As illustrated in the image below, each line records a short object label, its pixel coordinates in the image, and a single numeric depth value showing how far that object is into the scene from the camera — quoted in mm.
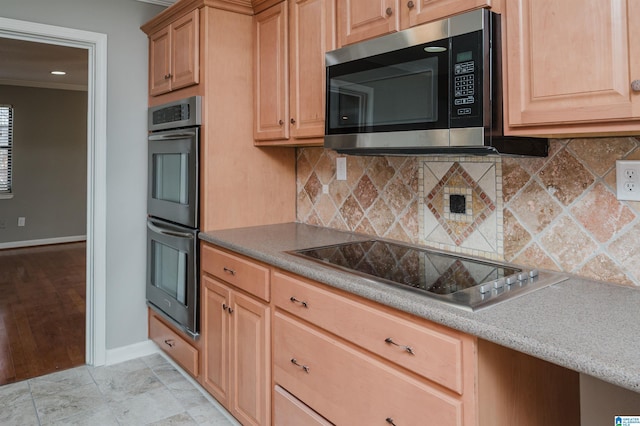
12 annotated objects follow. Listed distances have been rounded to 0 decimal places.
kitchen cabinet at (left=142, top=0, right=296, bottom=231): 2285
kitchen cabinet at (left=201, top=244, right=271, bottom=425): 1846
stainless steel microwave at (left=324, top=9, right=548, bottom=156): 1310
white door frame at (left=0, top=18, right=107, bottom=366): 2654
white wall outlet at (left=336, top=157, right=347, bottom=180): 2320
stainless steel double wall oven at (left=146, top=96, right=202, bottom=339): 2332
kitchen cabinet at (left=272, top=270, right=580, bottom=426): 1105
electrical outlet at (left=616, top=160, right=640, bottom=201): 1295
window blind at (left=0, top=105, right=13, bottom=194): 6383
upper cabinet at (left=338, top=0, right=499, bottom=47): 1414
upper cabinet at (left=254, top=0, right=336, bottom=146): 1982
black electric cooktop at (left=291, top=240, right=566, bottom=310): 1241
